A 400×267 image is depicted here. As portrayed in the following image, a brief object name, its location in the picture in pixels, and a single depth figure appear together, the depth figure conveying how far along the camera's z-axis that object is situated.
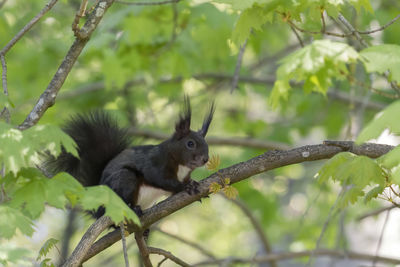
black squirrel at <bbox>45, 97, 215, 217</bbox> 5.92
